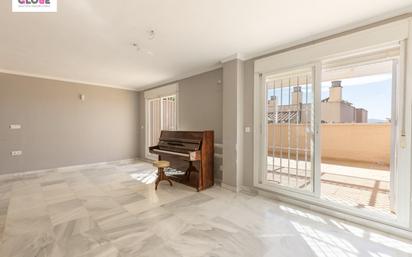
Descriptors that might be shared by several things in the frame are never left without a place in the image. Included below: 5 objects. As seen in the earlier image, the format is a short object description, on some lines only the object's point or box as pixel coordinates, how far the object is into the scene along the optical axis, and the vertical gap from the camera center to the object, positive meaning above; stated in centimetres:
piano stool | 379 -91
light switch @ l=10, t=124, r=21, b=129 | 443 -3
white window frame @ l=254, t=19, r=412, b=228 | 212 +72
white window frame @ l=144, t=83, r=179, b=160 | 523 +87
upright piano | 369 -59
